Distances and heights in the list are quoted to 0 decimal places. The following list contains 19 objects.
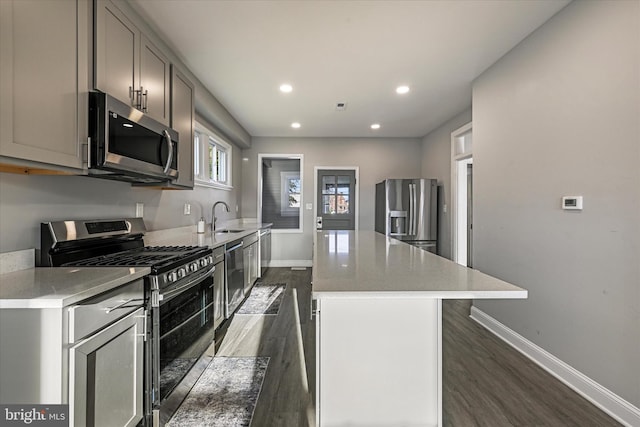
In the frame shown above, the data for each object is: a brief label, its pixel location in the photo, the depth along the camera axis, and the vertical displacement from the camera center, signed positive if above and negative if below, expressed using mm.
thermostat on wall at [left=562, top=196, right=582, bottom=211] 2004 +90
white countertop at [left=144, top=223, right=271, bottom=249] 2580 -207
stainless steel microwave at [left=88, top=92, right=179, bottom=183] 1584 +435
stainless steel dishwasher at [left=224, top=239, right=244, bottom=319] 2895 -610
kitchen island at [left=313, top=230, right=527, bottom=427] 1364 -644
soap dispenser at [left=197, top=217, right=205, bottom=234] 3447 -124
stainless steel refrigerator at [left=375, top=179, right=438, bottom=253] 4973 +83
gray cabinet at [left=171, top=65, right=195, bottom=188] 2523 +844
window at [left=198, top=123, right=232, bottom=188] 3946 +839
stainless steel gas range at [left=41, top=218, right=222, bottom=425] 1591 -392
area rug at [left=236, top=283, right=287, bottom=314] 3527 -1071
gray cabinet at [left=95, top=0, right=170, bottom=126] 1660 +962
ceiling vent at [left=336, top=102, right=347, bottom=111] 3971 +1475
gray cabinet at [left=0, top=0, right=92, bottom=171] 1172 +585
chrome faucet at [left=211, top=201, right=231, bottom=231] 3996 -37
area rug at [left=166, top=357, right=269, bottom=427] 1700 -1125
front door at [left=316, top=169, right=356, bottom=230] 5961 +335
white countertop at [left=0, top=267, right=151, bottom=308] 1057 -275
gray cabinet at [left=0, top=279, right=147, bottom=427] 1062 -527
